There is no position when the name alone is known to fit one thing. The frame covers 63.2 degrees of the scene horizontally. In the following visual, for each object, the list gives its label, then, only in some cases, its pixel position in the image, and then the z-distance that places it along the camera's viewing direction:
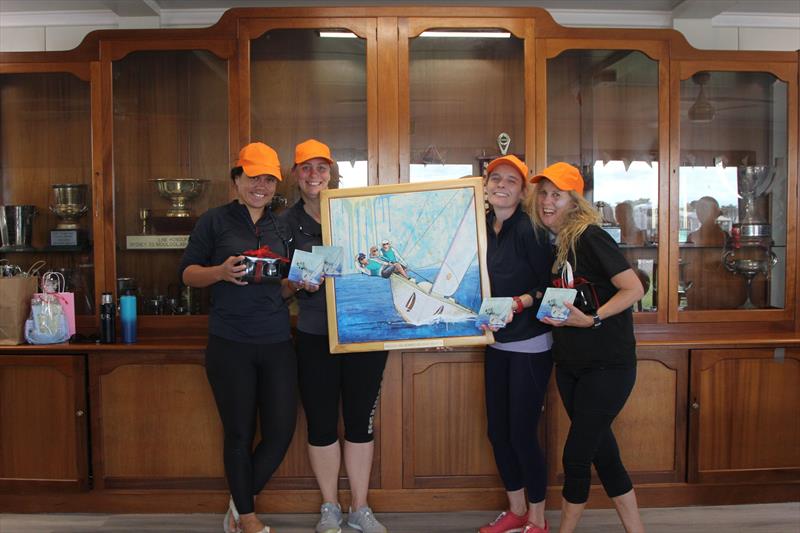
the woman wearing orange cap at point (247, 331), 2.50
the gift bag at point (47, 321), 3.04
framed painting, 2.58
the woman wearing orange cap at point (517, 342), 2.55
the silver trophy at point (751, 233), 3.42
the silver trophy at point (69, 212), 3.33
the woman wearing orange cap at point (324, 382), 2.63
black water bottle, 3.05
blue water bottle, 3.06
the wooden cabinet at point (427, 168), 3.01
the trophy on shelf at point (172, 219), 3.30
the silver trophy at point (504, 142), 3.28
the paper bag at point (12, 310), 3.02
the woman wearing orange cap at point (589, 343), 2.29
